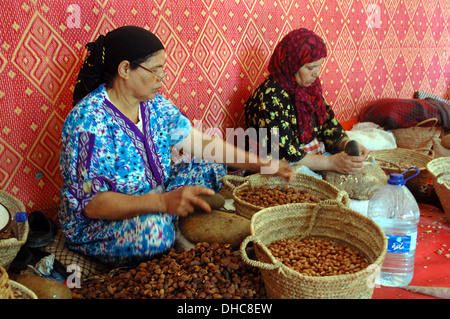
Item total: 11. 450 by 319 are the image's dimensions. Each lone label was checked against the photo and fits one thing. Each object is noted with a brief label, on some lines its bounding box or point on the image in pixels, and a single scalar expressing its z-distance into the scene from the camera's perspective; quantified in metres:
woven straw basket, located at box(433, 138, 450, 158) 3.43
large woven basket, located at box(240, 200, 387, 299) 1.33
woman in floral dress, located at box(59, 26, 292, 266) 1.76
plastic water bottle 1.65
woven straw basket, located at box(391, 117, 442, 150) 3.68
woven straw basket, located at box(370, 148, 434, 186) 2.75
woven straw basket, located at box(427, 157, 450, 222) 2.25
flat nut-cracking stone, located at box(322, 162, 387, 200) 2.54
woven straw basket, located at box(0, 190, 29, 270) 1.66
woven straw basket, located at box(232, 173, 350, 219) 2.13
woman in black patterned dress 2.66
